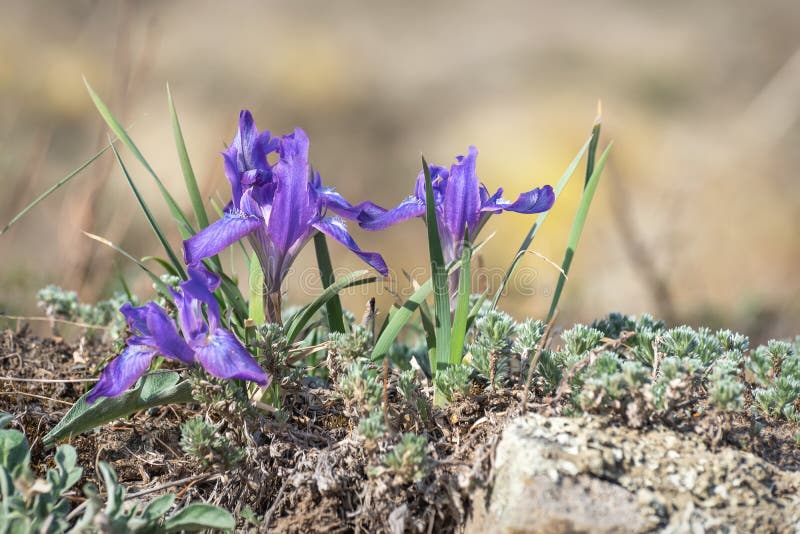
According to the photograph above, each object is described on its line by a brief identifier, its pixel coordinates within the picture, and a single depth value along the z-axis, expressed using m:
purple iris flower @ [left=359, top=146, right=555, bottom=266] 1.71
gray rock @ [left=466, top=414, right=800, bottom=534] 1.67
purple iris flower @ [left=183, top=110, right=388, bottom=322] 1.70
